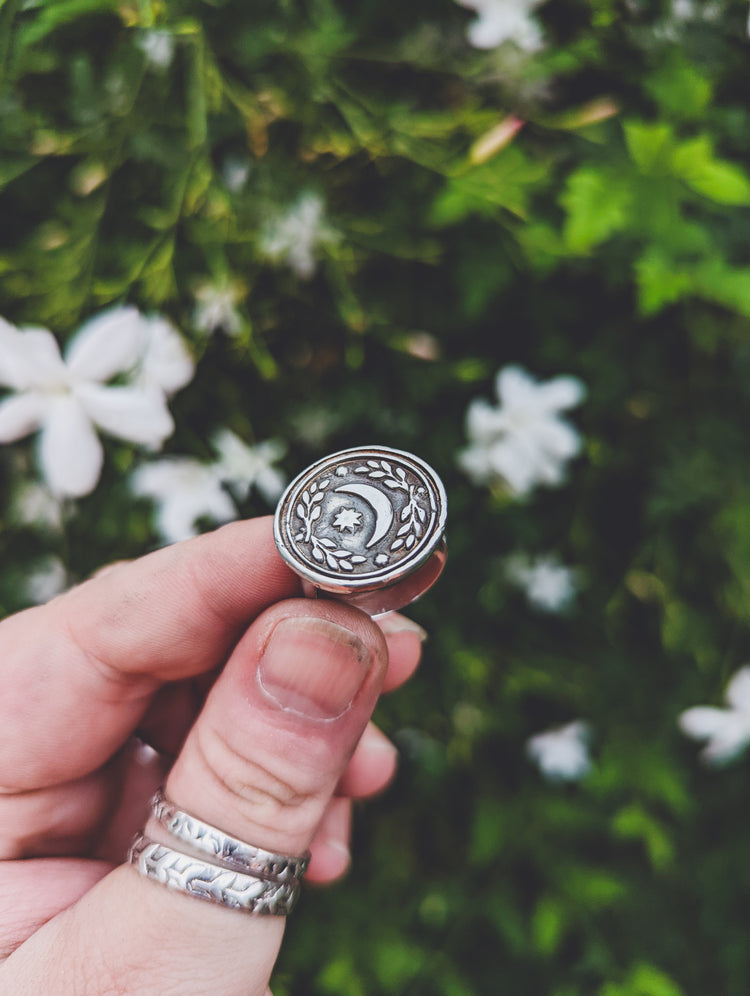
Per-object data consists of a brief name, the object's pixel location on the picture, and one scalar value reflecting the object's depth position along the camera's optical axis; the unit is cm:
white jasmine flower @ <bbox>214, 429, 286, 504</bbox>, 16
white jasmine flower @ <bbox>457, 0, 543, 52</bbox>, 15
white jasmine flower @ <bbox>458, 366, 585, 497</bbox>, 17
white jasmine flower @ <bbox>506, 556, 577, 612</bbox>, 20
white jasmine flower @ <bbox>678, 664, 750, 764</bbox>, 18
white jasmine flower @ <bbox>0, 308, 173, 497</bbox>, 13
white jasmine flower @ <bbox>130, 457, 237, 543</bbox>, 16
